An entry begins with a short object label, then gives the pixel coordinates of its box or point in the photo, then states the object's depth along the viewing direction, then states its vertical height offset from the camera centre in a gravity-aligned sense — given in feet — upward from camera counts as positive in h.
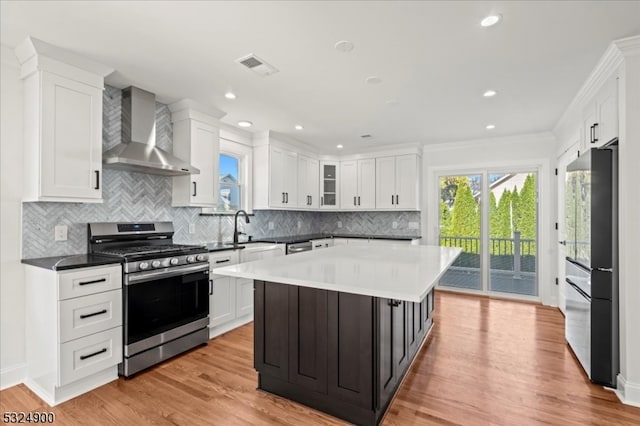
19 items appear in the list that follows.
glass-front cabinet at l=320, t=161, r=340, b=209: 20.06 +1.86
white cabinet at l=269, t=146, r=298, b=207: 15.86 +1.86
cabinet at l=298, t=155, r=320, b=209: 18.07 +1.85
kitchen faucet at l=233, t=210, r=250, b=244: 13.79 -0.69
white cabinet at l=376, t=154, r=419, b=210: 17.72 +1.79
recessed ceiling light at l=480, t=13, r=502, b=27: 6.47 +4.00
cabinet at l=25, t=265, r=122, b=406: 7.30 -2.83
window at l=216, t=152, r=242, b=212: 14.42 +1.36
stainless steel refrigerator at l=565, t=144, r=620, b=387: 7.80 -1.31
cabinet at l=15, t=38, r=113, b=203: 7.86 +2.32
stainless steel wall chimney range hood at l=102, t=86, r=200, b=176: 9.48 +2.26
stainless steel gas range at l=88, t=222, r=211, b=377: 8.46 -2.27
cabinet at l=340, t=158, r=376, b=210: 19.02 +1.79
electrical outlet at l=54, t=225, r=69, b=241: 8.82 -0.54
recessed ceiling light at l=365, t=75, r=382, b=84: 9.40 +4.00
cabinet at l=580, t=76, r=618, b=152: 8.03 +2.70
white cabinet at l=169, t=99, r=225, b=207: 11.64 +2.42
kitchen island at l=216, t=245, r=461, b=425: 6.24 -2.51
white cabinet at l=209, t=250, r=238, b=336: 11.12 -2.88
